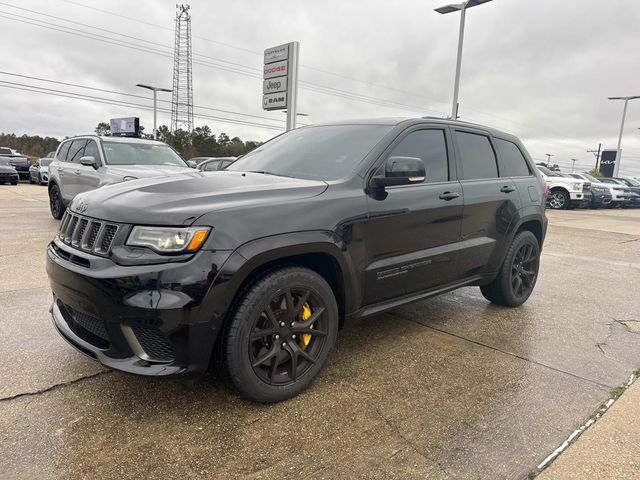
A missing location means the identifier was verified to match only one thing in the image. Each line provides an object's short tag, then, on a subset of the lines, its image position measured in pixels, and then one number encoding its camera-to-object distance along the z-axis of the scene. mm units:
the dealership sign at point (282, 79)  12867
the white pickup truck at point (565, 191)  20250
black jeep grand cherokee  2375
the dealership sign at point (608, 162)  43644
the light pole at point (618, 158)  38669
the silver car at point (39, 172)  22031
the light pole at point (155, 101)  35656
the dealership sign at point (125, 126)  46188
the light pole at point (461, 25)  15581
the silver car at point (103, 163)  7969
